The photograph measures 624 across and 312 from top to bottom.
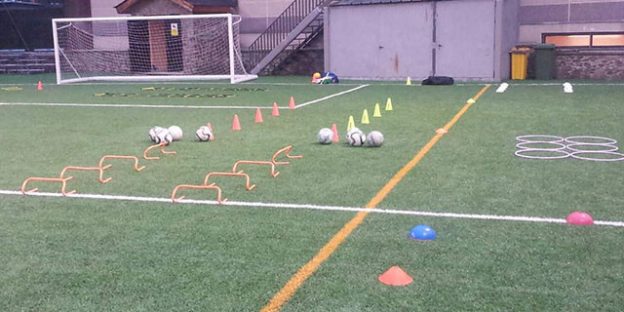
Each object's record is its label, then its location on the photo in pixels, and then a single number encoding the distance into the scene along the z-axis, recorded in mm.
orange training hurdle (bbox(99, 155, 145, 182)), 8145
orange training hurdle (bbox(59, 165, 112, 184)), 7699
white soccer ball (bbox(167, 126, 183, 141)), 10594
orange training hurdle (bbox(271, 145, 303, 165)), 8566
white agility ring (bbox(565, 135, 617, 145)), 9620
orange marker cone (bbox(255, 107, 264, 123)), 12884
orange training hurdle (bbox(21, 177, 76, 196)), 7111
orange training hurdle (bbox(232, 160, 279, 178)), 7829
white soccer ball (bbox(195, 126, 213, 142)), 10531
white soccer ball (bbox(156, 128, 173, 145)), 10195
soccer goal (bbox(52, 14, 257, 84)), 27516
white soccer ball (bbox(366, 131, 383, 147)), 9656
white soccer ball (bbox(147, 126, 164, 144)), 10258
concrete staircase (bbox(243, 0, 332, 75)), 26656
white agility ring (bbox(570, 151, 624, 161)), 8297
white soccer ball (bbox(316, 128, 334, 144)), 10000
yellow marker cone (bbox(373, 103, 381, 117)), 13278
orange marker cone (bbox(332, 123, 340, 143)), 10242
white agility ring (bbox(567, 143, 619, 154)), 8958
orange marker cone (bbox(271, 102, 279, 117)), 13786
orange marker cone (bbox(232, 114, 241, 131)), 11875
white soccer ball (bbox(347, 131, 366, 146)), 9734
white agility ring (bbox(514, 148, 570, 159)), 8424
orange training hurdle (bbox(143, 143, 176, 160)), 9094
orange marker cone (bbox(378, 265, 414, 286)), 4386
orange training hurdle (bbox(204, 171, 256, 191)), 7072
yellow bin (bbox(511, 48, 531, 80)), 22984
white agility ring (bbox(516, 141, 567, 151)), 9216
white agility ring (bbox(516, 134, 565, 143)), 10013
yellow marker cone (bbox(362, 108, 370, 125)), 12312
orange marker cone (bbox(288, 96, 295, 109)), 15112
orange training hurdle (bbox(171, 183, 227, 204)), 6644
